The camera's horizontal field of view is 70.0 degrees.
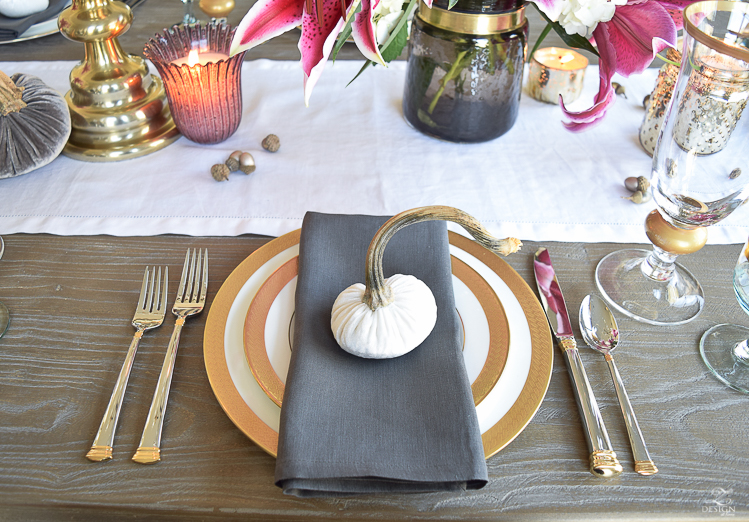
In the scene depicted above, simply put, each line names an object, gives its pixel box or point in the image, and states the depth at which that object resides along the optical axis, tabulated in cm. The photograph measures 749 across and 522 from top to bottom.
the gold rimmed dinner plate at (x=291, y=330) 41
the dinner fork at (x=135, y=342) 38
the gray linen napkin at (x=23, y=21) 89
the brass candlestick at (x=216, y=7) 95
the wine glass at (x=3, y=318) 47
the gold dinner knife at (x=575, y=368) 38
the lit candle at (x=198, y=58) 66
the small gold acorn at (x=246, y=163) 68
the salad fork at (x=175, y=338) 38
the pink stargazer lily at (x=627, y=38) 49
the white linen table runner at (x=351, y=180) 61
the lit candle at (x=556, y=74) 79
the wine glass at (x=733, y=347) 45
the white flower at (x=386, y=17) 53
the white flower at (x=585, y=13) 50
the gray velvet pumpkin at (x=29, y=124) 62
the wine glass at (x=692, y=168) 42
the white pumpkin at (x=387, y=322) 40
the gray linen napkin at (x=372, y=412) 34
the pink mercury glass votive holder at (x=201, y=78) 64
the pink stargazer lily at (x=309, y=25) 42
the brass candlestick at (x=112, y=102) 67
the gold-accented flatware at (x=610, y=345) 39
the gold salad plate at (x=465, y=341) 39
